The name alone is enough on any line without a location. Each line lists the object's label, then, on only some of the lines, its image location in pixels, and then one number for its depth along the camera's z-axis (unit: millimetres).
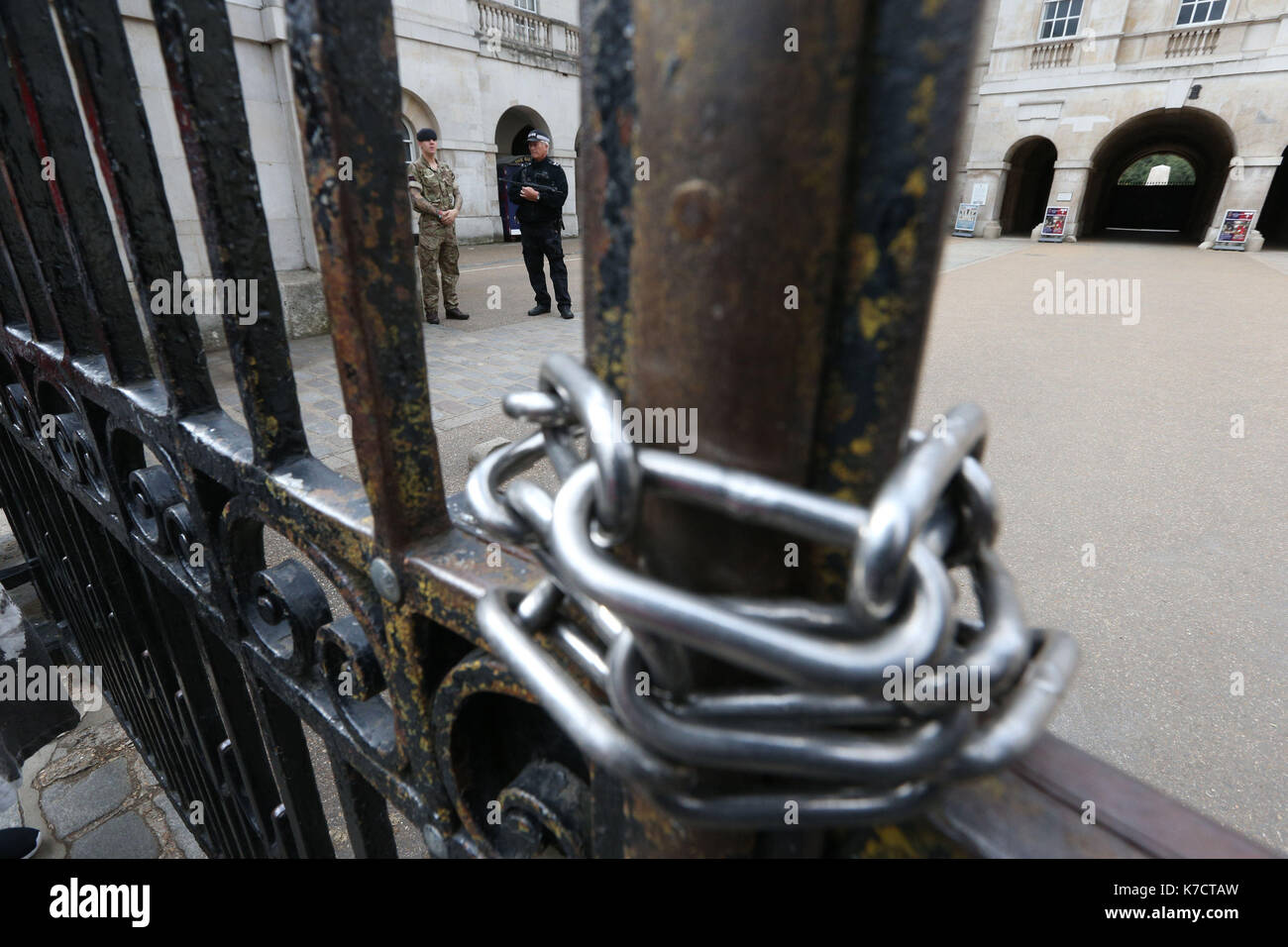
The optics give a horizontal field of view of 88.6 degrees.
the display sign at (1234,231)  18797
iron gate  312
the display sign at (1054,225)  21391
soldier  7727
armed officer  7914
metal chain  280
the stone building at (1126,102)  18266
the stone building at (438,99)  6188
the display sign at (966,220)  22969
